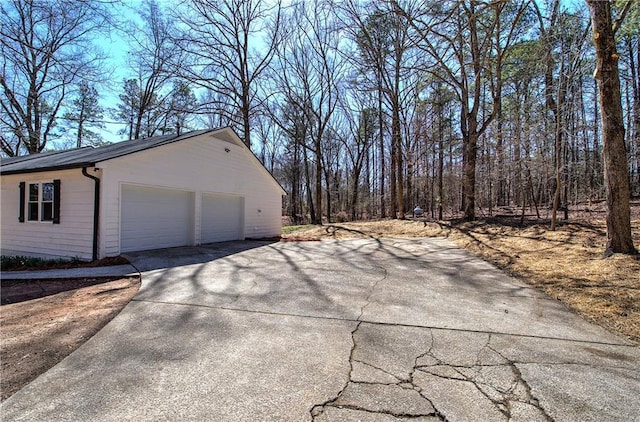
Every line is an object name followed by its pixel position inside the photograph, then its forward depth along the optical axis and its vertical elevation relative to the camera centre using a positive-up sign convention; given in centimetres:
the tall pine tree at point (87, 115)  2091 +663
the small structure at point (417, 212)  1978 +15
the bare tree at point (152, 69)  1892 +968
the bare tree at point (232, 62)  1881 +970
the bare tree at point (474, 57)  1246 +671
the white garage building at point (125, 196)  821 +49
